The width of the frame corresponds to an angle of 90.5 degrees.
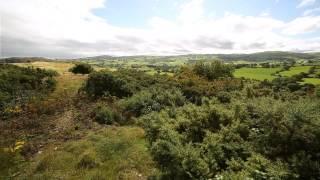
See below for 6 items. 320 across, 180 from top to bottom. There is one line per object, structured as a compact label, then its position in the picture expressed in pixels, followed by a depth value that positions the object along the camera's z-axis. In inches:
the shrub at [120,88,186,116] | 374.8
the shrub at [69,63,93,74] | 824.3
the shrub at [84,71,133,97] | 487.8
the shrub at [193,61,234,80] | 741.4
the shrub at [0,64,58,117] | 412.3
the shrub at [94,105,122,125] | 341.7
